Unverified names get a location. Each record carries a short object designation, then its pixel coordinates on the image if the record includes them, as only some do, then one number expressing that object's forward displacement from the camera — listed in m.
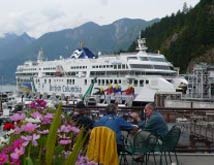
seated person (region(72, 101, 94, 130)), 5.21
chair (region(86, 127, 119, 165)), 4.16
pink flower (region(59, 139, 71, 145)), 2.61
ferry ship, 41.09
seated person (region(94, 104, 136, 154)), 4.80
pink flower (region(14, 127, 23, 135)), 2.46
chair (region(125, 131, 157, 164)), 4.85
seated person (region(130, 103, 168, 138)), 5.04
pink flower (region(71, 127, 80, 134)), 2.94
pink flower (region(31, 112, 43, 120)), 2.87
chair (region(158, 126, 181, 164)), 4.80
